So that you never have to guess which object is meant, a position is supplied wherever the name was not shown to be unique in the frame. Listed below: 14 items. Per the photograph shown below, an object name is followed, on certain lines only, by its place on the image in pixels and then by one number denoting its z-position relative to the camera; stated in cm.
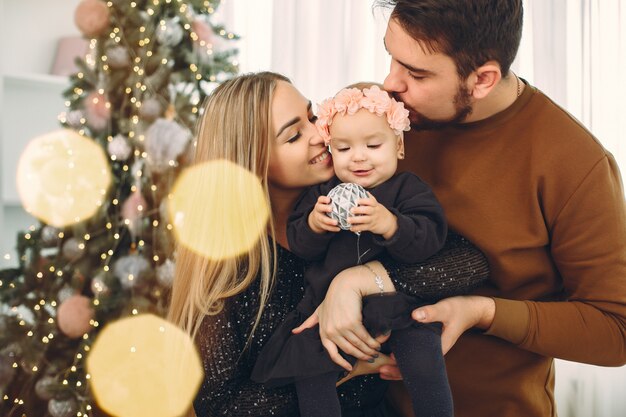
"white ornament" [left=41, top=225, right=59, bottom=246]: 319
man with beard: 170
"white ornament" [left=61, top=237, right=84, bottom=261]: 317
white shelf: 378
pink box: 396
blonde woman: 169
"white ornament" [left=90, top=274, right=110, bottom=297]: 310
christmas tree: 310
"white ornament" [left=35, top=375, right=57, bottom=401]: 309
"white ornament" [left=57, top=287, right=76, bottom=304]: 317
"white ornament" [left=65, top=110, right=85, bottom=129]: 315
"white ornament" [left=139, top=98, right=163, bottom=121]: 308
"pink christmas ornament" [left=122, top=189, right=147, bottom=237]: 315
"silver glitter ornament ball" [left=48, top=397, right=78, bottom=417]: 307
